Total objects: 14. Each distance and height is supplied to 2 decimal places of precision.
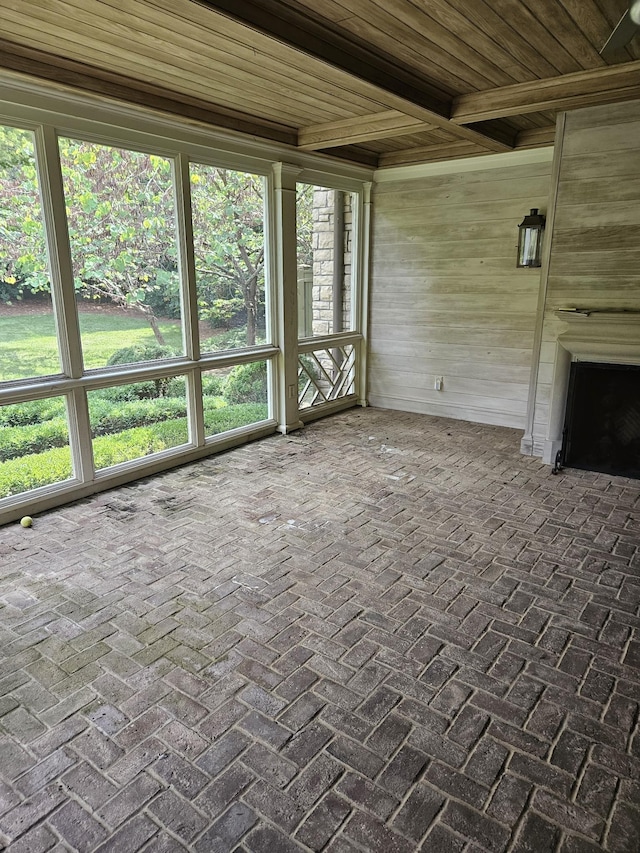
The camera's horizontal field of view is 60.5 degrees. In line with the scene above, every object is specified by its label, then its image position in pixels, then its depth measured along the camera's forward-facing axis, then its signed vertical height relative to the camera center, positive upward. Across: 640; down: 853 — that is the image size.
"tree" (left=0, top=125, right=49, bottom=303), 3.32 +0.37
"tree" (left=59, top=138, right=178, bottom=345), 3.71 +0.41
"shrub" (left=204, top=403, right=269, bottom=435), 5.02 -1.26
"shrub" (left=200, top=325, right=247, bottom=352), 4.85 -0.52
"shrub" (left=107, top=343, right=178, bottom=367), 4.17 -0.55
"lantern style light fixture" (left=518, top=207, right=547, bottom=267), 4.96 +0.39
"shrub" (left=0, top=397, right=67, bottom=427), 3.54 -0.85
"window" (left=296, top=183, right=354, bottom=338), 5.89 +0.23
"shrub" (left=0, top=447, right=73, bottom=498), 3.60 -1.26
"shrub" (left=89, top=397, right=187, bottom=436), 4.09 -1.02
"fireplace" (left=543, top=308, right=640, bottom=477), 4.20 -0.73
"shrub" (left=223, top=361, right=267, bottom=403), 5.19 -0.96
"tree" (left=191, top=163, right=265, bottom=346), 4.58 +0.35
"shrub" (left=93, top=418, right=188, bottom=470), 4.17 -1.25
